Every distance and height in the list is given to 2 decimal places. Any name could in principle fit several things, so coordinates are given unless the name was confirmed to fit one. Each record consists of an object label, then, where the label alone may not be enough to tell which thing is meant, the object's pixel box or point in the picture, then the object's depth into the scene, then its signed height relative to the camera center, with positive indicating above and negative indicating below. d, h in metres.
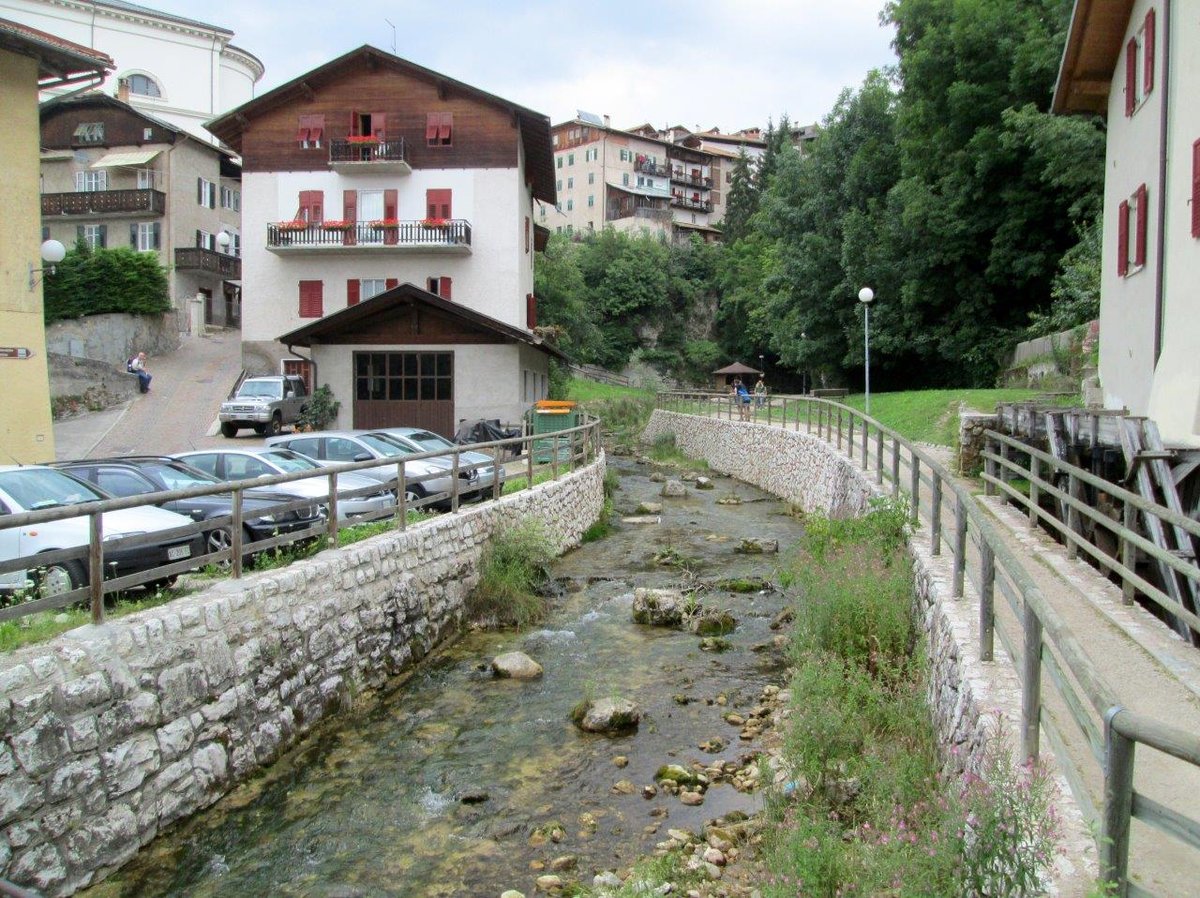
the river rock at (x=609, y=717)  9.08 -3.19
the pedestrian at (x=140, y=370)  32.56 +0.28
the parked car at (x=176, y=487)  11.68 -1.34
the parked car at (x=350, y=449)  16.41 -1.25
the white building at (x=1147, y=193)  12.91 +2.84
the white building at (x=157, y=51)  54.03 +19.02
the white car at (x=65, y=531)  7.98 -1.47
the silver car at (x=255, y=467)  14.04 -1.32
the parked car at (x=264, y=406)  28.09 -0.80
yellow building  18.75 +2.51
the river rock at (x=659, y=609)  12.77 -3.04
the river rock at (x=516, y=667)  10.62 -3.18
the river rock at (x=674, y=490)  26.00 -3.00
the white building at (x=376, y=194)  35.25 +6.82
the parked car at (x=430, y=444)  17.25 -1.32
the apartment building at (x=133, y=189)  45.91 +9.14
